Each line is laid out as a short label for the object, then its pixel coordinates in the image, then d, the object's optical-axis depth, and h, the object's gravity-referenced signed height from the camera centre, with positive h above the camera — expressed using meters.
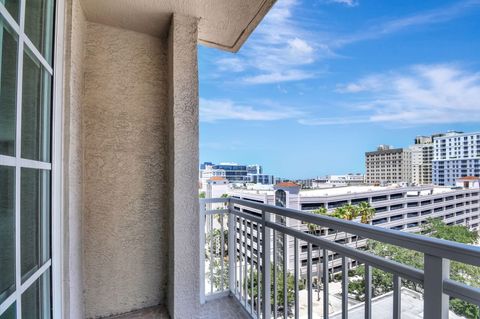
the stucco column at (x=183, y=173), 1.96 -0.12
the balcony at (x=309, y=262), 0.82 -0.58
